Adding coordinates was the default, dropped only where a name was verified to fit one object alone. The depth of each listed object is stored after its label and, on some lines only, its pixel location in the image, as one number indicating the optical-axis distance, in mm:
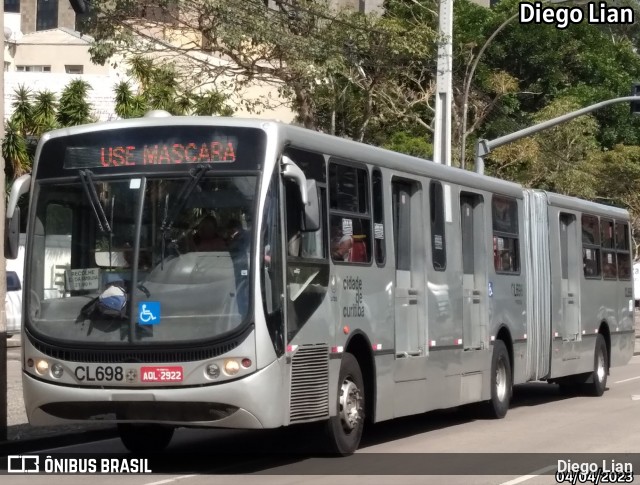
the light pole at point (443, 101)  25188
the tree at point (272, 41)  27562
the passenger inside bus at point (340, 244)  12367
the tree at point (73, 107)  39156
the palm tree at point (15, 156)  35375
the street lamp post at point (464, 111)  28559
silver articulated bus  10875
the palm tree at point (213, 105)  32188
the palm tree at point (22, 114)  38938
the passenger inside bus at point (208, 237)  11086
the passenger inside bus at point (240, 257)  10891
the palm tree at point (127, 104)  39031
